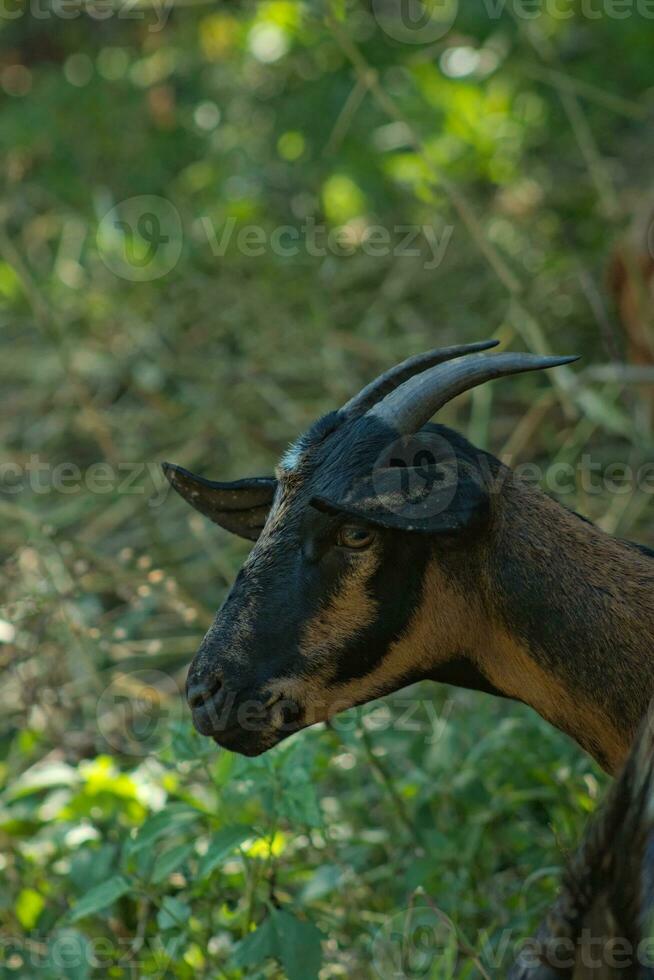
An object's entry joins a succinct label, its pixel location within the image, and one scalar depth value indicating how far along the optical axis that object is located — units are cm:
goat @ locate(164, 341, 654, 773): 533
